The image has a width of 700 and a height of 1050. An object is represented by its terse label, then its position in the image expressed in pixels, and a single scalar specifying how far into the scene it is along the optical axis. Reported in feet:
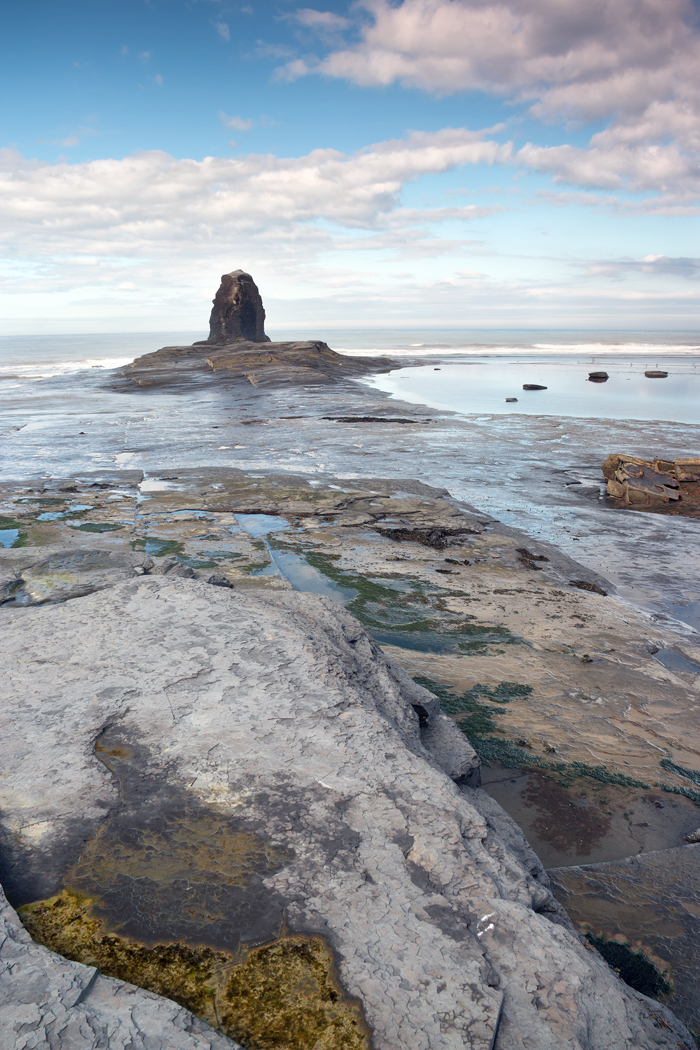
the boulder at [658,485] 31.68
